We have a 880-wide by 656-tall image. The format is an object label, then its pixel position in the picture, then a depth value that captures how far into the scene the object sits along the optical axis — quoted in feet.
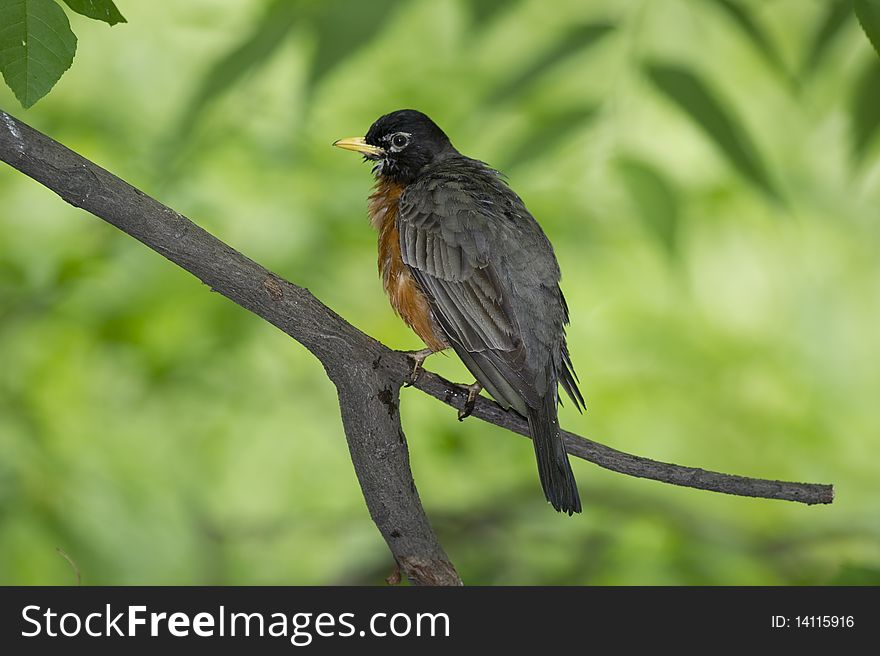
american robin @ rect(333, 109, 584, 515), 22.36
